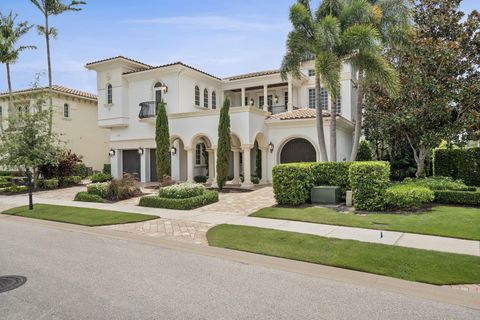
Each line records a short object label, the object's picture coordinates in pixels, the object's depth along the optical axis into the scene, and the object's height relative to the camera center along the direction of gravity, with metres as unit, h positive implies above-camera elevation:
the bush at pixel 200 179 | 24.03 -1.51
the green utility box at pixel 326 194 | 13.67 -1.62
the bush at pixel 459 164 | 18.34 -0.62
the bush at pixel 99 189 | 16.81 -1.49
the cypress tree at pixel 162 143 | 21.14 +1.02
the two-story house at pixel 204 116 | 21.50 +2.94
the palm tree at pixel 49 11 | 24.59 +11.23
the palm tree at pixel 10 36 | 25.80 +9.91
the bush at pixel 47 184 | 22.84 -1.57
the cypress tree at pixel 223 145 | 19.73 +0.77
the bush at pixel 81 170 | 29.01 -0.82
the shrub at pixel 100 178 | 24.73 -1.33
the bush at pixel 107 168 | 31.25 -0.80
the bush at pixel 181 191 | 14.64 -1.47
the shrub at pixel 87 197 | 16.31 -1.86
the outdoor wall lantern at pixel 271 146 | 22.11 +0.69
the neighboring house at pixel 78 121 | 30.81 +3.89
